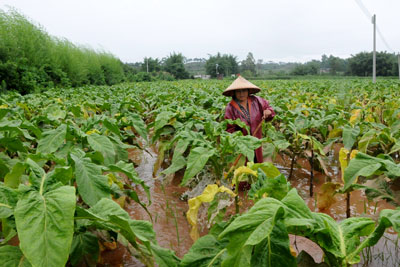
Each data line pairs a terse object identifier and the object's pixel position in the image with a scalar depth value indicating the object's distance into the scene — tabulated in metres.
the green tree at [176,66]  61.51
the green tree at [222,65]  71.44
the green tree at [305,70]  66.31
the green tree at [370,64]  54.94
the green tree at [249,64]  86.31
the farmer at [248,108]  3.85
